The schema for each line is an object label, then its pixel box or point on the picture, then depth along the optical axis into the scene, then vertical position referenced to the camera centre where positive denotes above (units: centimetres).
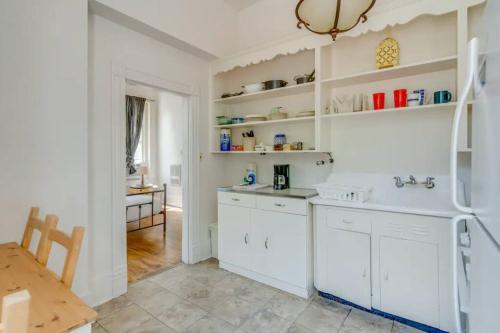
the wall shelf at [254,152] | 244 +13
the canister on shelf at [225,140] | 310 +29
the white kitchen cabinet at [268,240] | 221 -73
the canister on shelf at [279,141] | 270 +24
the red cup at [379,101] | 215 +52
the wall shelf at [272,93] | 255 +77
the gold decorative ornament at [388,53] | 217 +94
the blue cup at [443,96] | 189 +49
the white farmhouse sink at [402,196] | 175 -28
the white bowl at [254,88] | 283 +85
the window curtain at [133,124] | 570 +93
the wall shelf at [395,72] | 190 +74
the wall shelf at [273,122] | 249 +45
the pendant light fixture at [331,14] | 173 +106
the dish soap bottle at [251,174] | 302 -12
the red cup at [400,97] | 204 +53
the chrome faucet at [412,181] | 208 -15
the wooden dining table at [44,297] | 72 -44
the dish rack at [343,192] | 203 -24
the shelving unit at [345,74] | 194 +77
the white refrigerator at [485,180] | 56 -5
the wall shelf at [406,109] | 187 +42
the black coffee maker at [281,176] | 272 -14
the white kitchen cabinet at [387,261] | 168 -73
